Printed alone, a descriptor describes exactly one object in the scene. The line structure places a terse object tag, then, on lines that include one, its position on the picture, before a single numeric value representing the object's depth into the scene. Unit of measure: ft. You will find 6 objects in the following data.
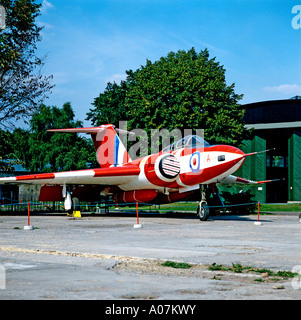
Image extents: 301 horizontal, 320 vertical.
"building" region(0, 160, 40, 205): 152.46
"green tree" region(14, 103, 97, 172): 203.92
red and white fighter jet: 68.85
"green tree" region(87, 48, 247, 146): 106.42
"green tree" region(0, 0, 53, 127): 83.76
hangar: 184.64
